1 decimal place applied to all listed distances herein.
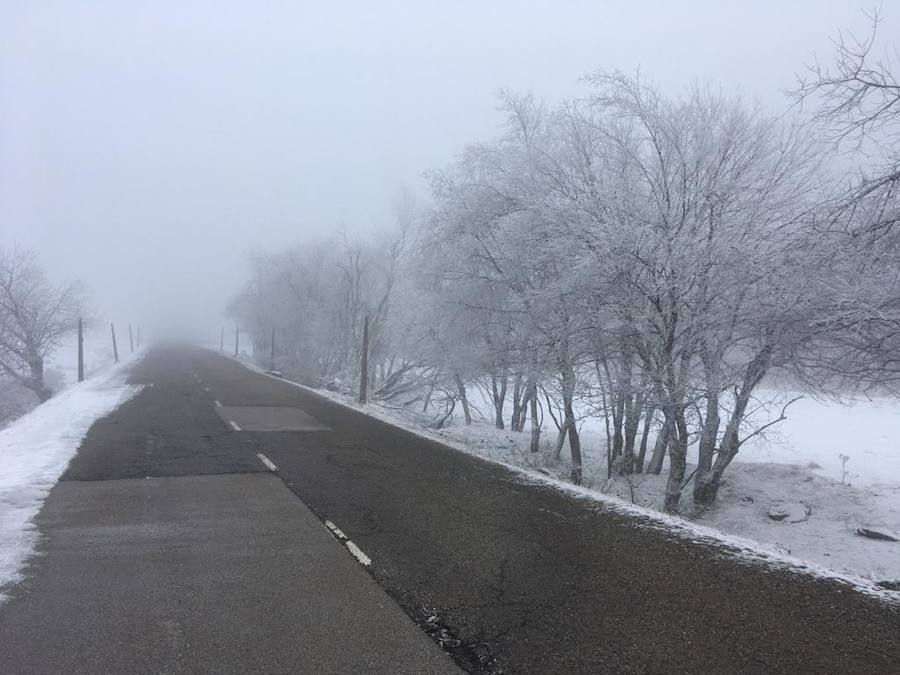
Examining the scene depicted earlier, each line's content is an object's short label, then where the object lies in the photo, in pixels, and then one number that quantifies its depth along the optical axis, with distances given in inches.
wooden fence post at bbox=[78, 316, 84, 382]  1157.3
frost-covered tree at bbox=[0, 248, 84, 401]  1243.8
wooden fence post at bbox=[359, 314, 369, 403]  788.6
